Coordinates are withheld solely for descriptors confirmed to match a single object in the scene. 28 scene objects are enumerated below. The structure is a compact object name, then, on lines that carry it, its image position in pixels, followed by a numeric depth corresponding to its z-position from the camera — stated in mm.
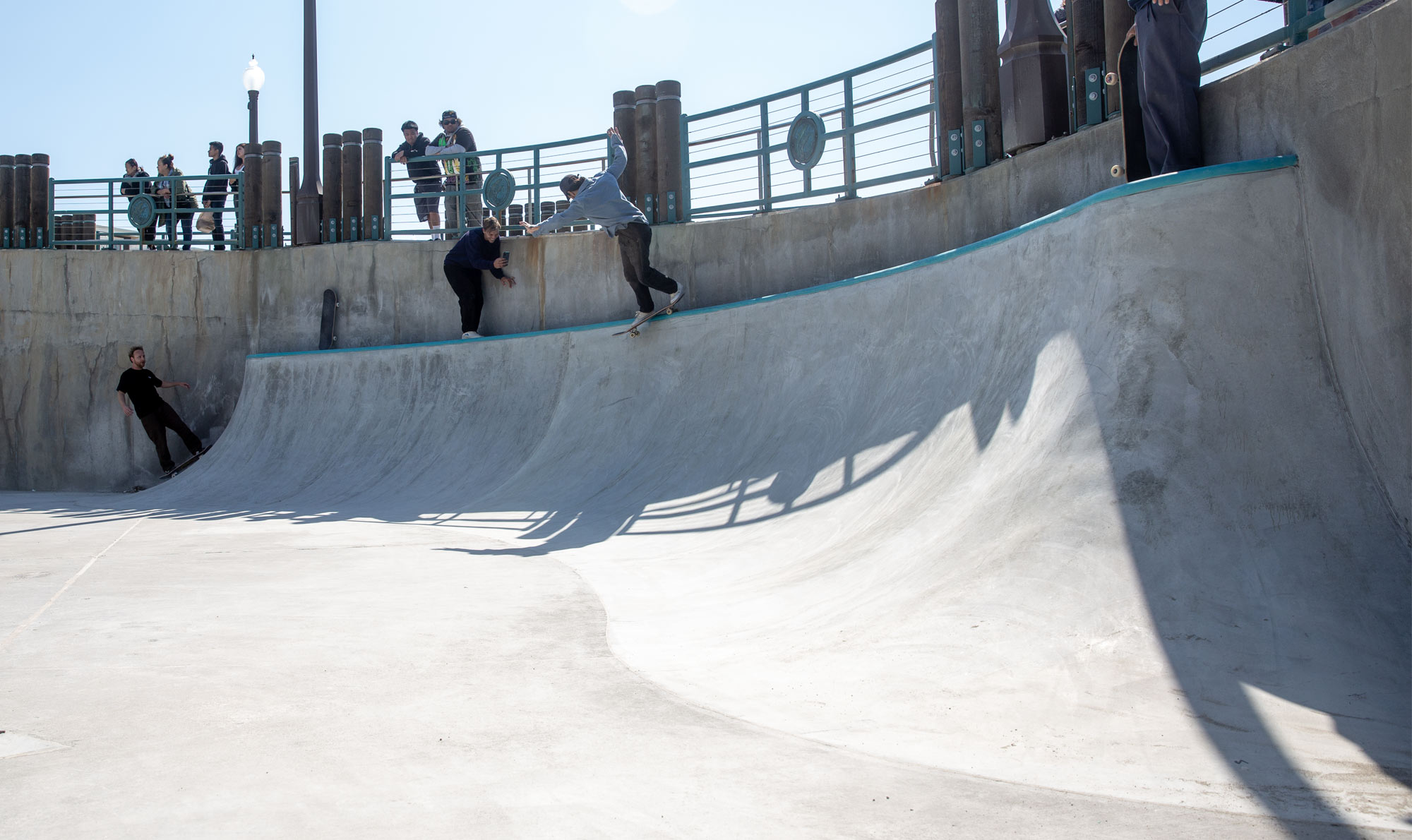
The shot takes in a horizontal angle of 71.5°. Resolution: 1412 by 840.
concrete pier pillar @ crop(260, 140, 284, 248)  15367
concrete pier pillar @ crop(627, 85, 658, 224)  12445
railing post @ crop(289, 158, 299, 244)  15008
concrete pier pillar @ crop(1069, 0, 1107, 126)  7258
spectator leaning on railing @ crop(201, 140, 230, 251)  15609
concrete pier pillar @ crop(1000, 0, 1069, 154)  7660
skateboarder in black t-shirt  14234
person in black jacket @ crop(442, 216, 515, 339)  13070
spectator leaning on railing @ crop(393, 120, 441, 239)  14555
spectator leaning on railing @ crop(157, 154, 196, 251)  15453
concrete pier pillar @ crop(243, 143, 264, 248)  15492
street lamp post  15523
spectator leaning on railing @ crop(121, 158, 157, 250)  15523
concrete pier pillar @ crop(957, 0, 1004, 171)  8656
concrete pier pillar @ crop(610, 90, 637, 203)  12648
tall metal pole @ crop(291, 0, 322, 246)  14867
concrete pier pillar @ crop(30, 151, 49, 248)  15695
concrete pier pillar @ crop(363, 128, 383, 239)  14617
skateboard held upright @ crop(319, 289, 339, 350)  14602
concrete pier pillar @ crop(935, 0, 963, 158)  9031
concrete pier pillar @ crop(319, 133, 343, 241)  14891
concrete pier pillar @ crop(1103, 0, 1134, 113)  6770
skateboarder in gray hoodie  10352
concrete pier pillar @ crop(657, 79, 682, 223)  12227
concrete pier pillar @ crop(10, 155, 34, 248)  15625
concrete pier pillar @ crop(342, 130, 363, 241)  14812
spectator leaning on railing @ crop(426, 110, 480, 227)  14359
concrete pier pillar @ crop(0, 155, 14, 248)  15609
